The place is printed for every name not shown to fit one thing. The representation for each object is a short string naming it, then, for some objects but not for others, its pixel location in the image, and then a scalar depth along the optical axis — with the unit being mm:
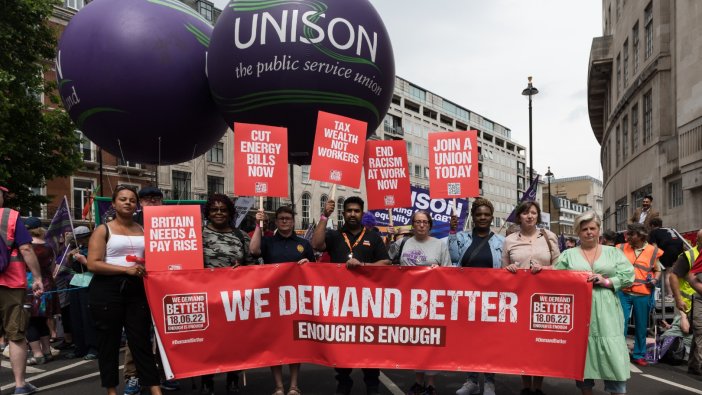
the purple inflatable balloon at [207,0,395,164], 6121
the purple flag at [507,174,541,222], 9986
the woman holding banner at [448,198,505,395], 5527
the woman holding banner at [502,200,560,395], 5285
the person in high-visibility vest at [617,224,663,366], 7590
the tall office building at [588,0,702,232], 19344
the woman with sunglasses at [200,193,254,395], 5465
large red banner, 5152
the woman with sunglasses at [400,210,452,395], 5516
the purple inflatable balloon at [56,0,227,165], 6770
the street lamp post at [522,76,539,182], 23812
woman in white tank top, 4918
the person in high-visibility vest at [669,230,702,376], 6398
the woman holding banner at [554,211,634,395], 4770
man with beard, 5559
